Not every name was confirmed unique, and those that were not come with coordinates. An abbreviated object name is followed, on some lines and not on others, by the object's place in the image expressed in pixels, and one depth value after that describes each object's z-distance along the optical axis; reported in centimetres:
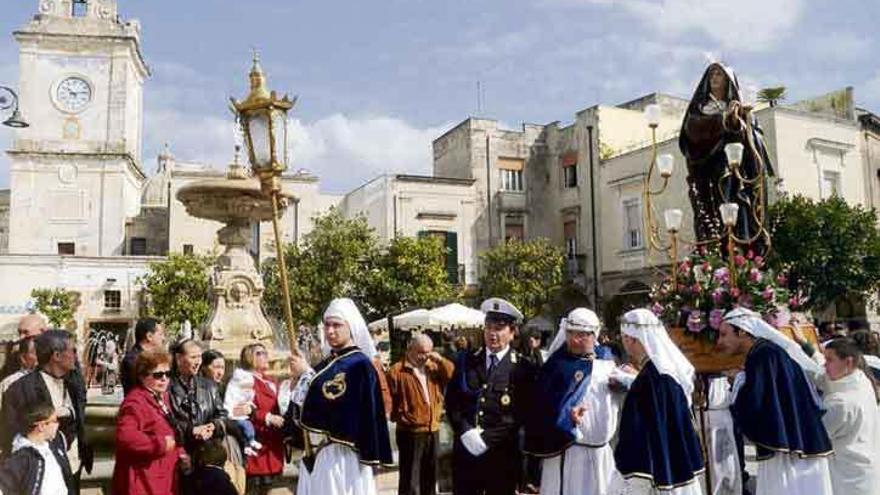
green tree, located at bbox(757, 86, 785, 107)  3434
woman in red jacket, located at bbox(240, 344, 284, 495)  688
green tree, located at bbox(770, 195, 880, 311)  2520
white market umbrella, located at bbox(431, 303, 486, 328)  2127
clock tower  4238
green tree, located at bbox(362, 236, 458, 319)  3191
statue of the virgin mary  993
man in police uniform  650
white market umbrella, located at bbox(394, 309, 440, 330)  2218
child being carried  643
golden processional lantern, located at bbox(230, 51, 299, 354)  676
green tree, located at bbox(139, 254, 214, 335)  3244
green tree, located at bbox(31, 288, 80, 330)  3469
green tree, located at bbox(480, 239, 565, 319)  3353
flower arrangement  829
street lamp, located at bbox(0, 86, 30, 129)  1235
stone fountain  1170
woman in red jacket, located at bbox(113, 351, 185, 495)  505
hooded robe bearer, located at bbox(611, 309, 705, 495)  536
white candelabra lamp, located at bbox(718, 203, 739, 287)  886
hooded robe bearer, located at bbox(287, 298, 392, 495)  552
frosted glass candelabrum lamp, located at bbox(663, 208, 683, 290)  981
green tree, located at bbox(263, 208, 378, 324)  3128
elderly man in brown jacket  808
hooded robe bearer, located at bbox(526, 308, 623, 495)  601
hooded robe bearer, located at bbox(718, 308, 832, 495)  561
